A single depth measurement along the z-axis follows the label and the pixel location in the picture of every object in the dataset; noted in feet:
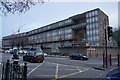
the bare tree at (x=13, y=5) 16.03
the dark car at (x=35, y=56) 38.95
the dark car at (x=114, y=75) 10.31
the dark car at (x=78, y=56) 57.22
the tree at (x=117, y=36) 97.98
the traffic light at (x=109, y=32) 30.26
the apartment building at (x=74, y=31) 131.88
